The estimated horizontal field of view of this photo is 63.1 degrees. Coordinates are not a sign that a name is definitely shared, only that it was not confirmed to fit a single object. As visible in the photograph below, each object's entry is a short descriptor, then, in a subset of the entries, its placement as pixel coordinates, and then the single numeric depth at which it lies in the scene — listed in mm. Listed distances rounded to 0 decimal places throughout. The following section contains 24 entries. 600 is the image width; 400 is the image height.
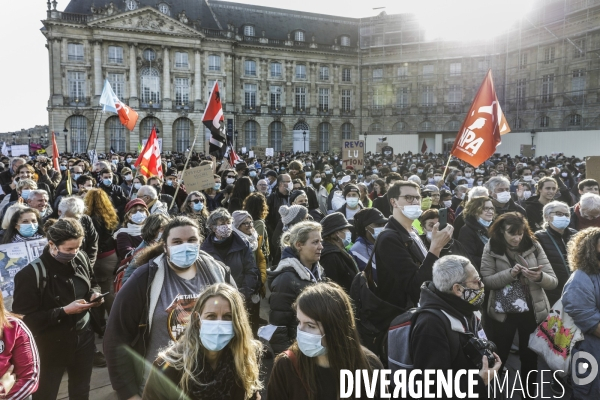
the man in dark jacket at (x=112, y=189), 8643
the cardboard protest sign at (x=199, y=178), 8883
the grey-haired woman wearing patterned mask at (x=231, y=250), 4770
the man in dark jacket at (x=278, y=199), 8234
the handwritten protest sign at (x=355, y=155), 15539
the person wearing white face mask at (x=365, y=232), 4879
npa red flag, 7781
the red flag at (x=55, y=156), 12599
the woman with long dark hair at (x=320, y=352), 2396
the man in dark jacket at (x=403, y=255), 3496
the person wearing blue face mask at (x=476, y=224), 5145
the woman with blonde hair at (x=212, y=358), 2373
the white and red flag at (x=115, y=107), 15484
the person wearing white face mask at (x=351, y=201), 7332
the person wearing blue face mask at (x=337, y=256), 4355
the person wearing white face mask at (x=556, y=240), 4781
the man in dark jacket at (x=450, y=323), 2764
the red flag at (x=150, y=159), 10727
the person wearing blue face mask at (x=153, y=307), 2883
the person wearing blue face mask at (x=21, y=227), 4656
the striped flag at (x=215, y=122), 9445
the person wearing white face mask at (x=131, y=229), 5186
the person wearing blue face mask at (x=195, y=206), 6771
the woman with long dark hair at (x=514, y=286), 4363
